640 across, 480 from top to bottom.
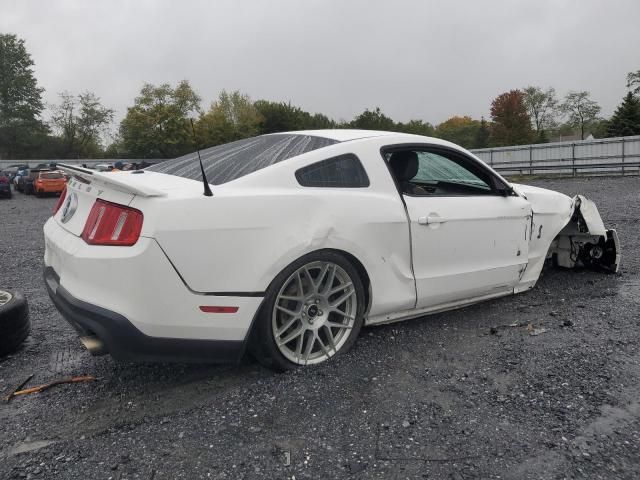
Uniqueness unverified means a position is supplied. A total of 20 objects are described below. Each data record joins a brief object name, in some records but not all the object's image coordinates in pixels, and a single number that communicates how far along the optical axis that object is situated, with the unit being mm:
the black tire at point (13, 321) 3408
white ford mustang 2572
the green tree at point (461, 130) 79475
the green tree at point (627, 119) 39531
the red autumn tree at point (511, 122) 64625
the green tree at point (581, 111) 64125
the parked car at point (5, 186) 22969
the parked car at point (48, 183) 22906
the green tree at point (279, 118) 61219
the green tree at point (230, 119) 59062
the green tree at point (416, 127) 65000
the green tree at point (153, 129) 59062
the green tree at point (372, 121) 62125
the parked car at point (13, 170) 29641
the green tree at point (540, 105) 66512
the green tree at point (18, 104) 57094
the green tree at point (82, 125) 63125
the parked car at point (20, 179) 25722
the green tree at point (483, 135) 71050
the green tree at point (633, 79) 50906
